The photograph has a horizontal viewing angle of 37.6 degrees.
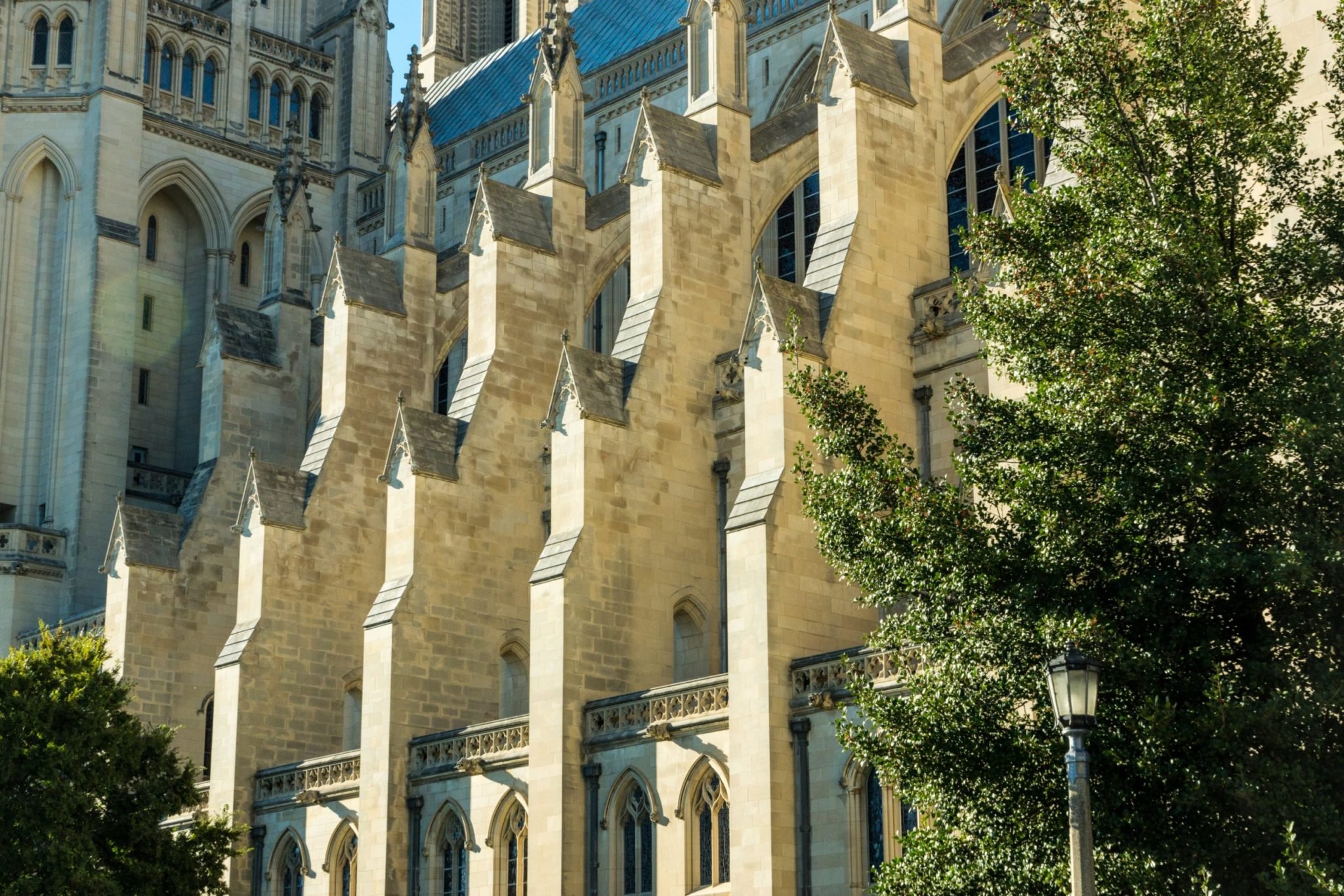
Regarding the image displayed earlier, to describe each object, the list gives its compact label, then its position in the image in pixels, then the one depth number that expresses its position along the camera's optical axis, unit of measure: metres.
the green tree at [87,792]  28.14
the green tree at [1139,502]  16.05
